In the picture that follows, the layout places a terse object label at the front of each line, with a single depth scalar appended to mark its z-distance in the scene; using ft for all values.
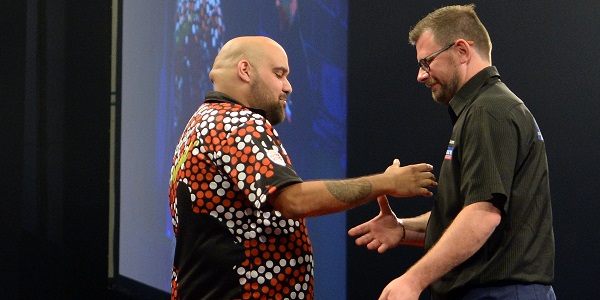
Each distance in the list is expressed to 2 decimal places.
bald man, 10.49
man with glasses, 9.96
